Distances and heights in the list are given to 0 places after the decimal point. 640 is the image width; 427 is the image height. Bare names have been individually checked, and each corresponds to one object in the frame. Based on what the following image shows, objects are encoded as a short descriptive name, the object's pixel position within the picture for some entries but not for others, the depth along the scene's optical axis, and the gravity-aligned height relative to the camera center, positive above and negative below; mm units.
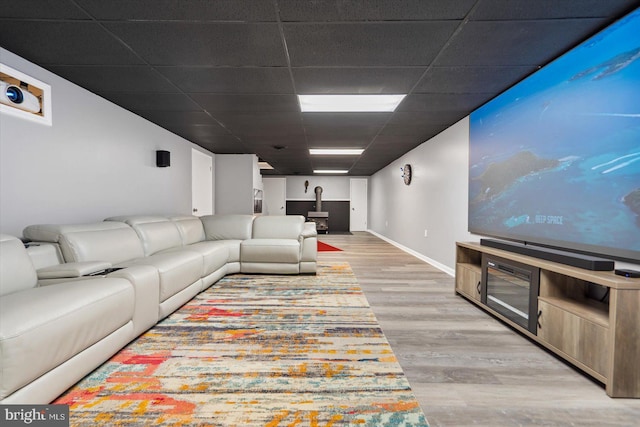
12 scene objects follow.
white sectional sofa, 1341 -582
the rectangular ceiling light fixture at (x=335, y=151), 6473 +1192
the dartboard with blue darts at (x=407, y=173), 6579 +701
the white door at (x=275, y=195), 11898 +325
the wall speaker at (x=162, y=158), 4562 +675
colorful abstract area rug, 1454 -1044
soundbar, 1821 -355
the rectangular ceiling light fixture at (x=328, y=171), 10258 +1161
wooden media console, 1583 -701
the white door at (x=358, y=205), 12109 -46
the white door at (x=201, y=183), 6199 +425
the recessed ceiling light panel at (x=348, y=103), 3420 +1230
